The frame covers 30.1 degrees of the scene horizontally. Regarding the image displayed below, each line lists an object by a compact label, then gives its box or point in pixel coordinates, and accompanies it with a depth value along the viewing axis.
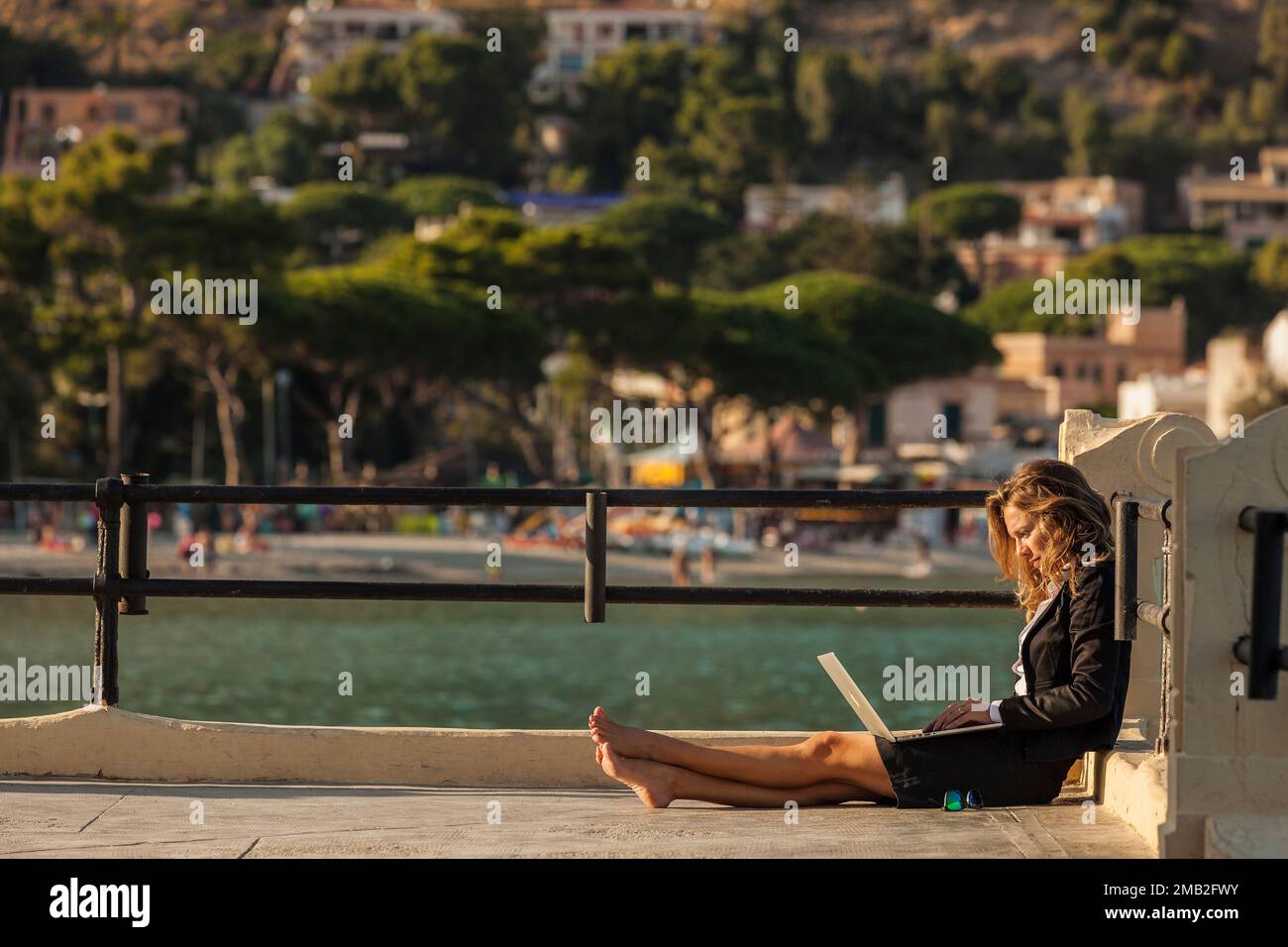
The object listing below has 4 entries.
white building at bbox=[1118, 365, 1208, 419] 81.88
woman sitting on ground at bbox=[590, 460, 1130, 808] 6.15
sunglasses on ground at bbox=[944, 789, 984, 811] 6.28
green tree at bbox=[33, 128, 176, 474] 56.09
